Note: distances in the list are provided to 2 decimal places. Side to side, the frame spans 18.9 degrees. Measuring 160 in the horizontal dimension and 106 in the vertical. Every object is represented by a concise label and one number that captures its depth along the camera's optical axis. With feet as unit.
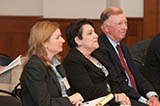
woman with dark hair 14.13
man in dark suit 16.31
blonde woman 11.94
